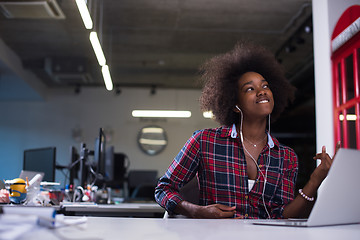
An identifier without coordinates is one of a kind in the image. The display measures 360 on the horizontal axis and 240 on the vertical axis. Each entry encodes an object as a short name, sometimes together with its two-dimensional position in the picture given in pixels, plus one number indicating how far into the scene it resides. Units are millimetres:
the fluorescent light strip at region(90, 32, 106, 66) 4284
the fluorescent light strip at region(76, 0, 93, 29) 3447
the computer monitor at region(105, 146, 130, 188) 6820
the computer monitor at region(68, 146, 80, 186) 3728
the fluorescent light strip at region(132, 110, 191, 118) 9438
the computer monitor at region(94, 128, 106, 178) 3689
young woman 1771
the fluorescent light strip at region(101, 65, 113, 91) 5506
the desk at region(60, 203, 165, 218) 2867
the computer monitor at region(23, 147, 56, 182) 3307
